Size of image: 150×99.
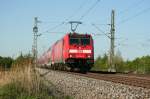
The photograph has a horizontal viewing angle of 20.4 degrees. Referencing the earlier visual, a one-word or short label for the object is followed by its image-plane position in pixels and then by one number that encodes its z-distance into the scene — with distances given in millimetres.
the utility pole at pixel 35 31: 48844
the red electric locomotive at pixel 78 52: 31453
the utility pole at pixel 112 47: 36141
